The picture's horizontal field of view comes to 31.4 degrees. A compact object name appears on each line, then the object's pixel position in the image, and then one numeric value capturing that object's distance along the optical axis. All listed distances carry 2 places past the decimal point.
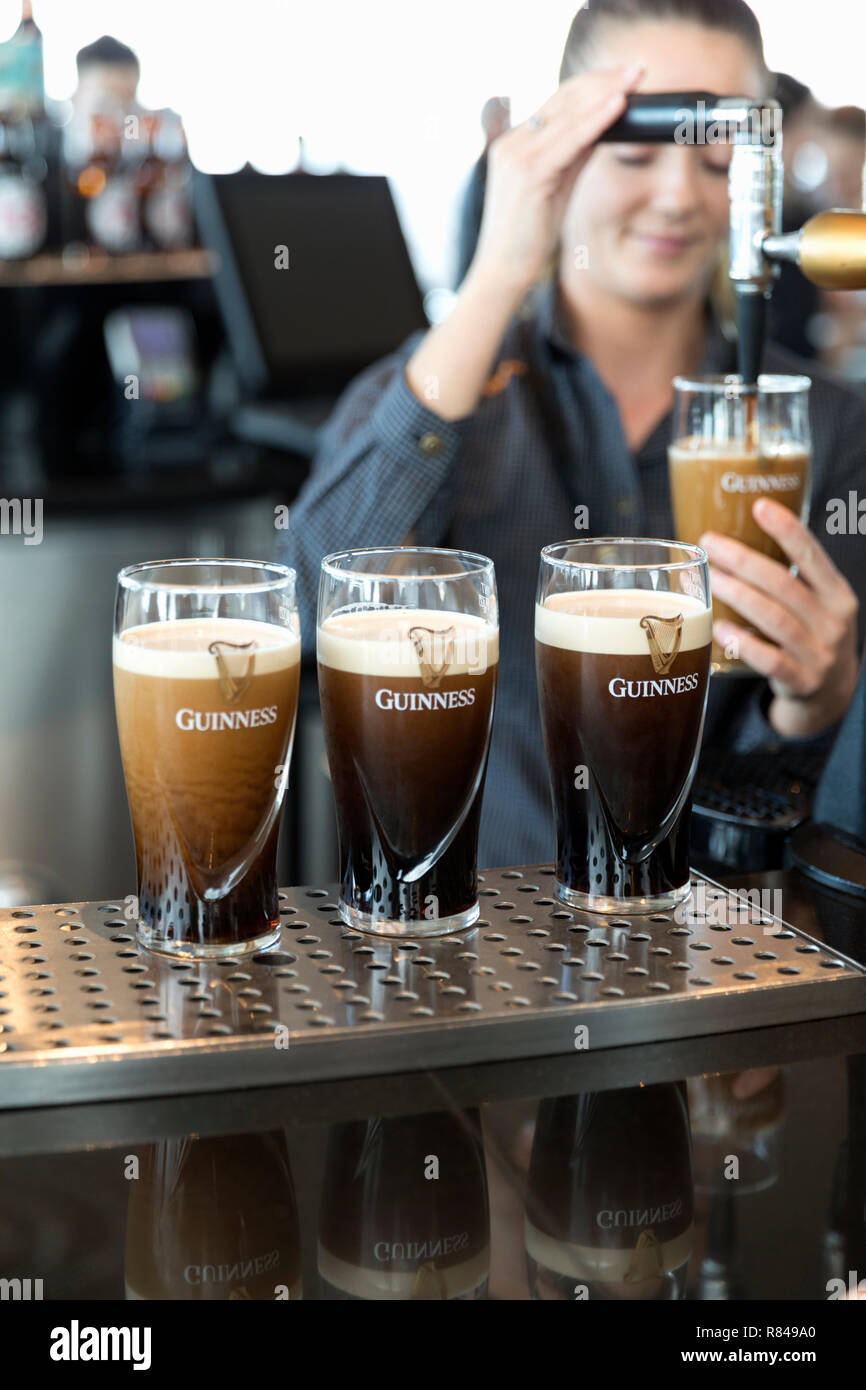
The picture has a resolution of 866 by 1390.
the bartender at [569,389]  1.46
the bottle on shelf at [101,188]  3.44
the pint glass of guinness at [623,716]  0.86
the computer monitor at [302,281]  2.96
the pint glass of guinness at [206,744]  0.78
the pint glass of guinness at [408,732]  0.82
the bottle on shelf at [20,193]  3.28
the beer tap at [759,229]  0.91
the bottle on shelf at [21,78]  3.32
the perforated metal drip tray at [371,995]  0.71
